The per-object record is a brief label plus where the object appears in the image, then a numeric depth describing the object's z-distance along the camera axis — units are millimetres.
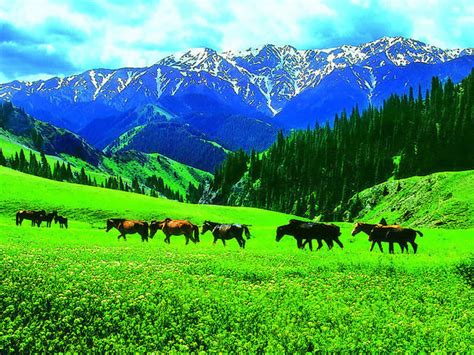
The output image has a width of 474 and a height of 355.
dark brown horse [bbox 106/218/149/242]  40031
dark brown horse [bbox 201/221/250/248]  35594
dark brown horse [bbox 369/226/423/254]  32312
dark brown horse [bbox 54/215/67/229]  53647
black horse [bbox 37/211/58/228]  53453
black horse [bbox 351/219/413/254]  32438
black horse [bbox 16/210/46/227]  53750
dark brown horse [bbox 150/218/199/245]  37719
